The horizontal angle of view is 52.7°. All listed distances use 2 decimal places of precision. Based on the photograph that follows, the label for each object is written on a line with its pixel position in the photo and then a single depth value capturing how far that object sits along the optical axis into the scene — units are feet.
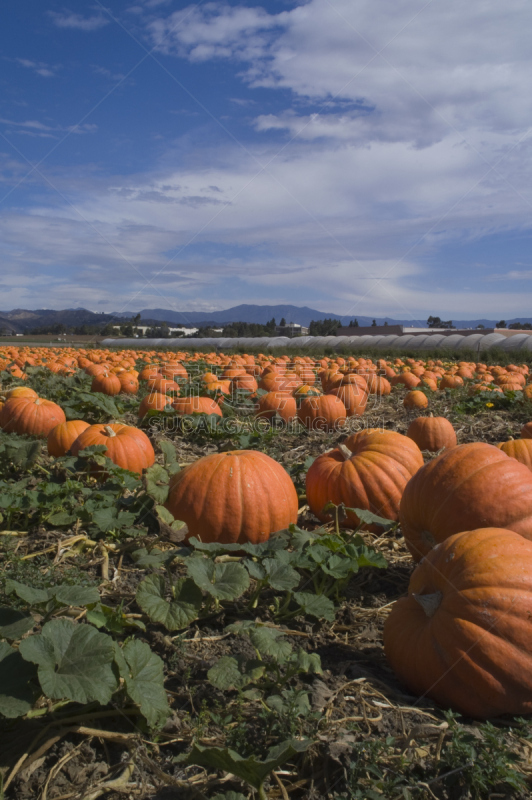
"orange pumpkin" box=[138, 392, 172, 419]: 23.22
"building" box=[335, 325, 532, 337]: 112.63
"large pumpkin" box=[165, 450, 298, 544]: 11.01
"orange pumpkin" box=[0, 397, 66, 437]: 20.66
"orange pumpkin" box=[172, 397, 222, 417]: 22.90
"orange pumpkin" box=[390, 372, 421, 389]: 39.83
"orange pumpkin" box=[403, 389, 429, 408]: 29.84
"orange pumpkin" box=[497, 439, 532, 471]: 13.89
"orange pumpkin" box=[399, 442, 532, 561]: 8.91
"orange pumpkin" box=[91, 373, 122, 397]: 30.83
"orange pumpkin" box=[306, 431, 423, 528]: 12.41
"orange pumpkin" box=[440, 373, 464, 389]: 38.11
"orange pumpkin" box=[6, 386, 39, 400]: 25.22
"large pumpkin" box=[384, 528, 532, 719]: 6.50
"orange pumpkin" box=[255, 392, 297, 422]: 25.54
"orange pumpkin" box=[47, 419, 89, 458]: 17.25
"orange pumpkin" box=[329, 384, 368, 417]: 27.71
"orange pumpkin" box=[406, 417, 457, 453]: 19.81
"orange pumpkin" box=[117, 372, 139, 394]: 32.71
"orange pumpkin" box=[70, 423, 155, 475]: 15.61
